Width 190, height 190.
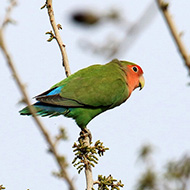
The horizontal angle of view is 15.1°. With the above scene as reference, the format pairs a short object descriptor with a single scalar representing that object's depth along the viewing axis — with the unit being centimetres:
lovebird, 1043
